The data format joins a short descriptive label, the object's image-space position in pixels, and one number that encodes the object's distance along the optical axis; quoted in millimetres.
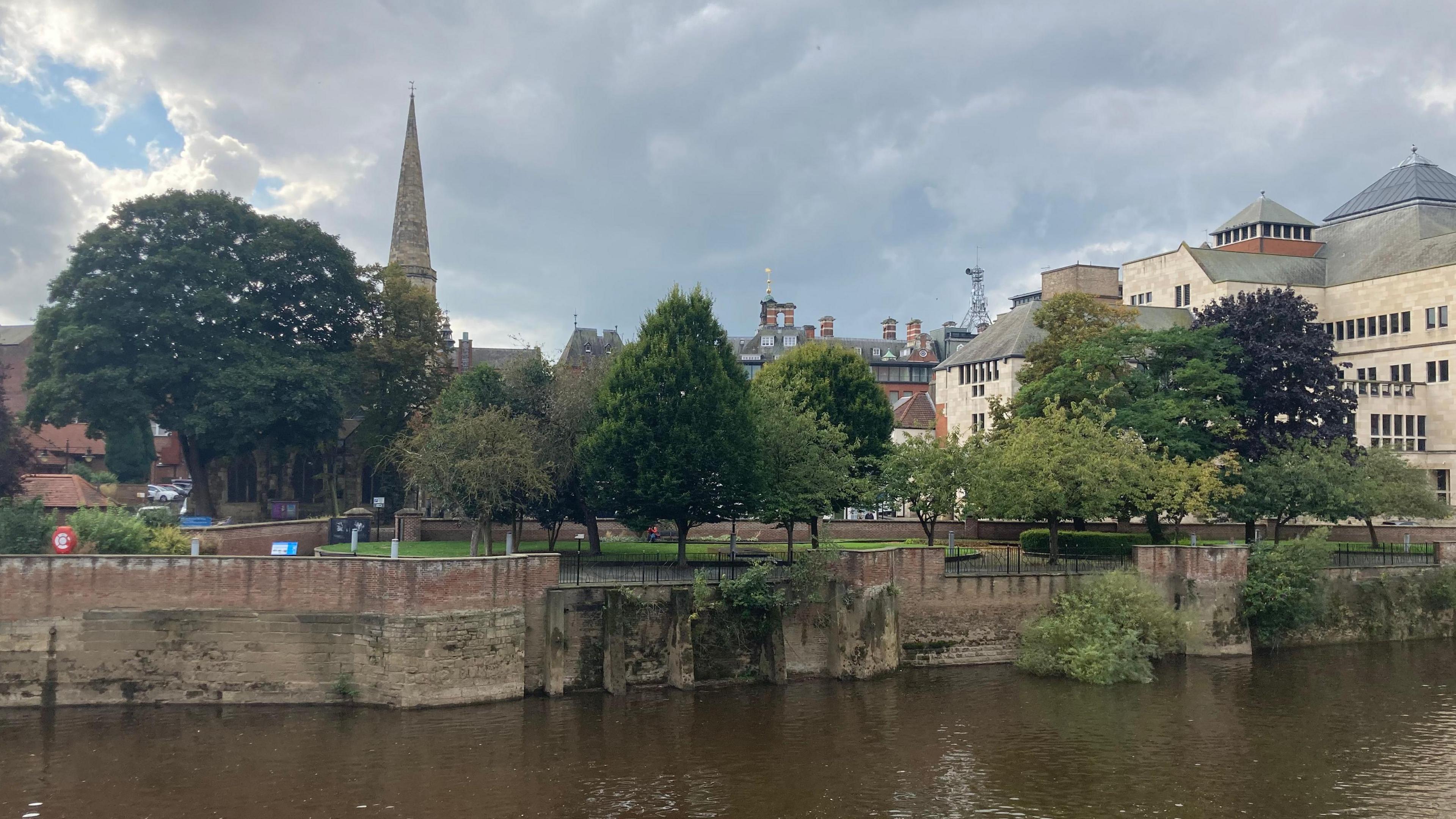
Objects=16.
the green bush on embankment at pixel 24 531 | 30250
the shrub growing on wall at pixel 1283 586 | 36875
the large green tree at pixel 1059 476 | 37594
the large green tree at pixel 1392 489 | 44156
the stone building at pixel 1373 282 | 59000
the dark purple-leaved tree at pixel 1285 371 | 45438
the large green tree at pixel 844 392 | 46156
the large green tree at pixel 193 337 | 48000
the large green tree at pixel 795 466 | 36875
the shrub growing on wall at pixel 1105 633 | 32375
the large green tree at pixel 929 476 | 37625
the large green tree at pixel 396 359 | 53812
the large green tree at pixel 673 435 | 34219
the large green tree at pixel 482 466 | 34875
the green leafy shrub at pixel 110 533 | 30141
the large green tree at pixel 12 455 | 40969
